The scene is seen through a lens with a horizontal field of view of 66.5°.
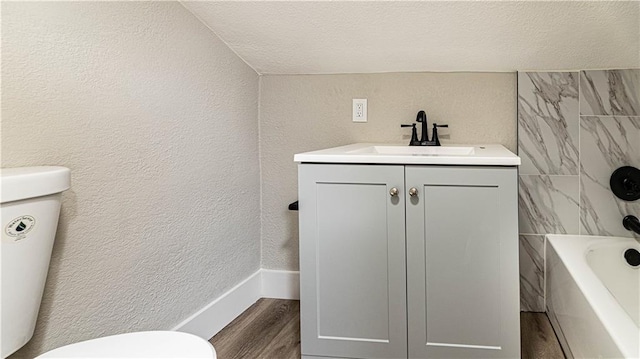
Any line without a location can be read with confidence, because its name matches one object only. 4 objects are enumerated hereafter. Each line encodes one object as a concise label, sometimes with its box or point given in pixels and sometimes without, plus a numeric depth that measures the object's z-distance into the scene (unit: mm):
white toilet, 1008
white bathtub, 1278
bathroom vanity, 1597
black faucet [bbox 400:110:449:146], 2209
